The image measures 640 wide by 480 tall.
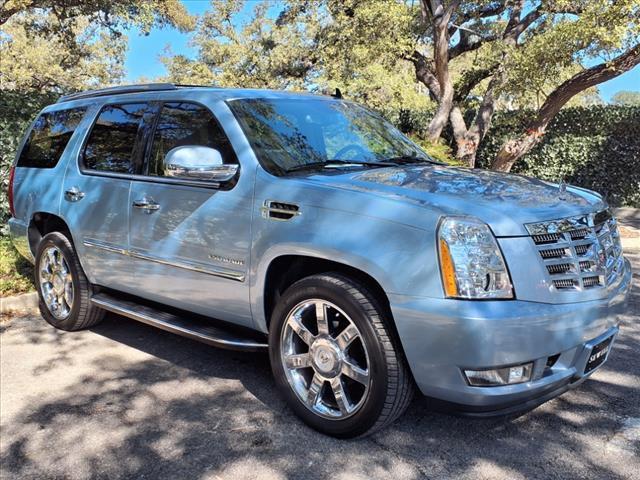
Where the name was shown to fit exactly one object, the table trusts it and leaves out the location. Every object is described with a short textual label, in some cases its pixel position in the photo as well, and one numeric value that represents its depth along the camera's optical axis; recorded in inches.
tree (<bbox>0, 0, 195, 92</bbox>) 394.6
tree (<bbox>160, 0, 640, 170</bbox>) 373.4
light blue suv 104.7
